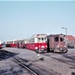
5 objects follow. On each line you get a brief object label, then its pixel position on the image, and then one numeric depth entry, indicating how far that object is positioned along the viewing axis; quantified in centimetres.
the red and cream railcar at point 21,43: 4677
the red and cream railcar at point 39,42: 3286
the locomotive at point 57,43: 3012
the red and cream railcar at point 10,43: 6457
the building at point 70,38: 9745
